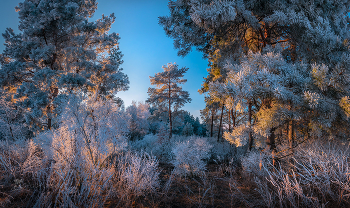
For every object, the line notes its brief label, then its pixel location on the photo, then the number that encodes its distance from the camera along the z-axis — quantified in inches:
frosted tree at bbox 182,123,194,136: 1175.3
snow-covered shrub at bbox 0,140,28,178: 127.3
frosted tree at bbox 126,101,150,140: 719.1
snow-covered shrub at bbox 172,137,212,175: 177.8
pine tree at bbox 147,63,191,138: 692.7
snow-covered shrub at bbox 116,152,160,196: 100.7
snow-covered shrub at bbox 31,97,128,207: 86.9
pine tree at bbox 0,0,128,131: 338.3
